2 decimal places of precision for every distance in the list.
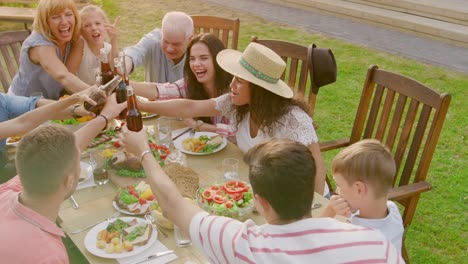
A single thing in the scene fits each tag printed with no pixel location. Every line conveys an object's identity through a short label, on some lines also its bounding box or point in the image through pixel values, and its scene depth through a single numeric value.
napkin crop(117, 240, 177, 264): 2.48
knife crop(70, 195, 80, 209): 2.93
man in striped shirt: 1.78
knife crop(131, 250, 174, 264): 2.49
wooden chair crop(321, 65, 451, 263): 3.25
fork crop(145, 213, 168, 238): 2.68
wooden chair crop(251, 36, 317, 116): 4.41
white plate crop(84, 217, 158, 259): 2.49
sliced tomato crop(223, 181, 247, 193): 2.91
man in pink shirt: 2.02
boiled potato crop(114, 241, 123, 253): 2.51
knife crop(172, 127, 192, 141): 3.77
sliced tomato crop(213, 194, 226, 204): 2.83
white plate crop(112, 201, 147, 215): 2.83
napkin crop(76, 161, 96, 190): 3.15
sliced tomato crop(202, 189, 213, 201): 2.86
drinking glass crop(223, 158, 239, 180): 3.18
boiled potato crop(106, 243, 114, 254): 2.51
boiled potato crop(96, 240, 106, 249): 2.54
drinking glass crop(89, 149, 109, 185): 3.17
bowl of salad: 2.79
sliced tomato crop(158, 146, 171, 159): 3.39
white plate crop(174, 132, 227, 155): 3.54
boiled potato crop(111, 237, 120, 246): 2.55
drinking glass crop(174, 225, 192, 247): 2.58
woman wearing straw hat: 3.33
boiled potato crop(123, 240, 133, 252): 2.53
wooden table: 2.54
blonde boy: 2.36
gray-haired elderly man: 4.61
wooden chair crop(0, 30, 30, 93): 4.91
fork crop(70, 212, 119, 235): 2.70
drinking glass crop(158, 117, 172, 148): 3.56
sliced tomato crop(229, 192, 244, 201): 2.86
